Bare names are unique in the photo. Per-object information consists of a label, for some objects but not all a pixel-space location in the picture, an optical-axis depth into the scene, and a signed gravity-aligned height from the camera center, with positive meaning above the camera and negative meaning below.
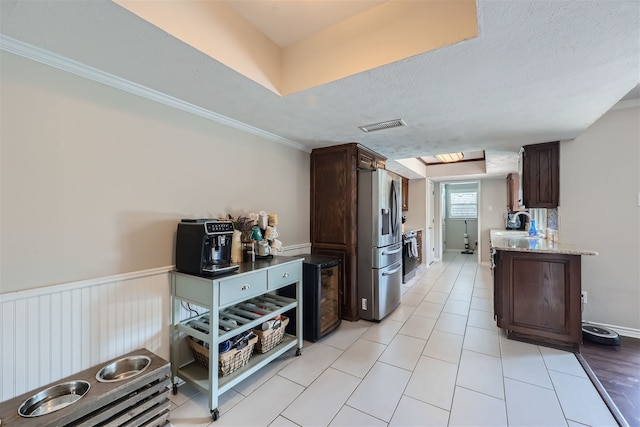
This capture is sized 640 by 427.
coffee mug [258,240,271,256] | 2.47 -0.31
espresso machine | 1.82 -0.22
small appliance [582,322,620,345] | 2.54 -1.18
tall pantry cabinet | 3.18 +0.08
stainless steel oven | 4.72 -0.72
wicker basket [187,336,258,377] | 1.85 -1.05
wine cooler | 2.63 -0.87
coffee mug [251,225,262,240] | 2.46 -0.17
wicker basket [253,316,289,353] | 2.19 -1.05
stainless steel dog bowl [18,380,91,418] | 1.25 -0.93
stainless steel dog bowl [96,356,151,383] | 1.51 -0.92
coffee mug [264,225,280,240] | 2.53 -0.18
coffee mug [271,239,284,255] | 2.57 -0.31
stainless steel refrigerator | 3.12 -0.35
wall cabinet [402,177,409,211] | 5.88 +0.48
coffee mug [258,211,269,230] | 2.54 -0.05
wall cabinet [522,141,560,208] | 3.11 +0.48
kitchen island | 2.46 -0.76
